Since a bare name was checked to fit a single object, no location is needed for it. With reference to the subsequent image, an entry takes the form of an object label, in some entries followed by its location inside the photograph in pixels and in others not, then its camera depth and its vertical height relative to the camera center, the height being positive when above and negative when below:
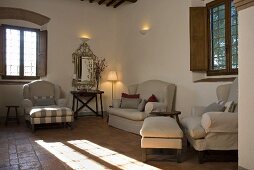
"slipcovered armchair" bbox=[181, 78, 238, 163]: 2.99 -0.60
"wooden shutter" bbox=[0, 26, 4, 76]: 6.30 +0.76
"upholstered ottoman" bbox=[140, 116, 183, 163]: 3.05 -0.67
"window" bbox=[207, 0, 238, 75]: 4.47 +0.85
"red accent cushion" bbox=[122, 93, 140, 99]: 5.73 -0.31
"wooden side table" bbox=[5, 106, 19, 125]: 5.87 -0.86
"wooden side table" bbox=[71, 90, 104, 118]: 6.87 -0.46
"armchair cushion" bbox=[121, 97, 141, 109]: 5.53 -0.46
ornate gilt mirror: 7.17 +0.44
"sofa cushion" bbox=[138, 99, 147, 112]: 5.11 -0.47
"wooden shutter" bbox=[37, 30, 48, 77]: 6.79 +0.77
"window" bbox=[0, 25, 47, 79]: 6.64 +0.82
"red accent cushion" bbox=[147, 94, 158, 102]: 5.17 -0.35
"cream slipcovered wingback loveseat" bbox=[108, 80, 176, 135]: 4.73 -0.47
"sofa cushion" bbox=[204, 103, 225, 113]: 3.57 -0.37
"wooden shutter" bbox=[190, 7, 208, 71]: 4.88 +0.82
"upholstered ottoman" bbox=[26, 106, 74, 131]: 4.97 -0.68
